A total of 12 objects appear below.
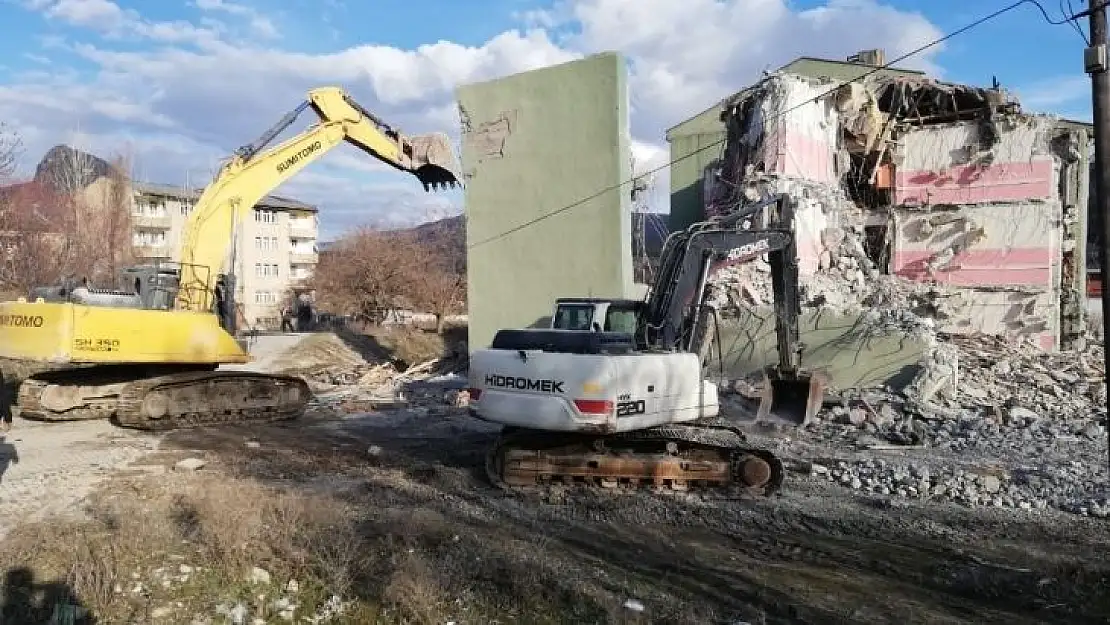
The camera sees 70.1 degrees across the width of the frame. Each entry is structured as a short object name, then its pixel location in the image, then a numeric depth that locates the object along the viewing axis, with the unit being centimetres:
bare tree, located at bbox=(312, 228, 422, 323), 3253
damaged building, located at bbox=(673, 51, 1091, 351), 1698
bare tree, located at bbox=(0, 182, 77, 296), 2277
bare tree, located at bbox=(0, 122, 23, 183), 2319
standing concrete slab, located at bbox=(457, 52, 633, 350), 1597
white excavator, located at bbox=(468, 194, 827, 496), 770
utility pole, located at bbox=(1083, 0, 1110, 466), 561
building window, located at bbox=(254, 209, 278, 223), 6281
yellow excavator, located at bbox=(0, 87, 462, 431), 1055
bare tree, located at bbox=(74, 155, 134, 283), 3129
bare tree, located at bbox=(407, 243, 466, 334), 3183
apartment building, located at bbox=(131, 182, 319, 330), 5428
